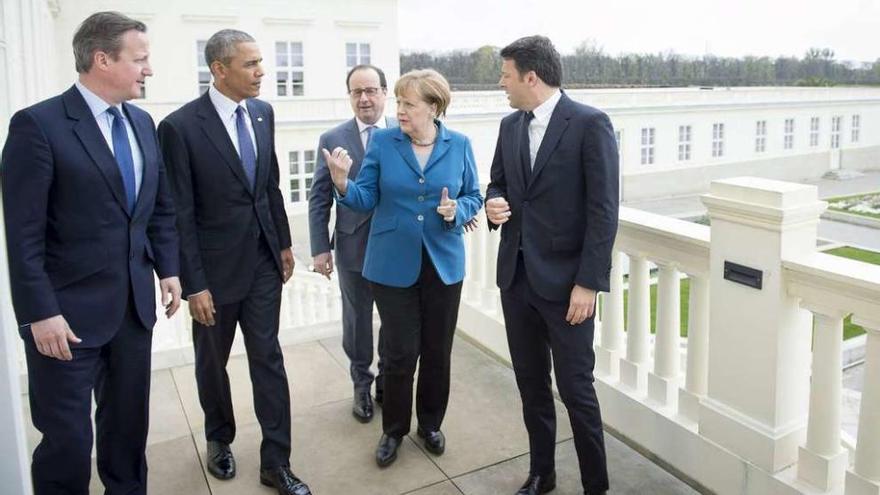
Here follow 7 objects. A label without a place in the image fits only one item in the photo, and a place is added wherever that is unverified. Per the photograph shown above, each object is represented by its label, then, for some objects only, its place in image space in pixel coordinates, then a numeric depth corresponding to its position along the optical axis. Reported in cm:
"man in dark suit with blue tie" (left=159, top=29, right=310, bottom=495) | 251
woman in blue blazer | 263
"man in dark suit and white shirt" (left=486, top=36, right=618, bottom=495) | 226
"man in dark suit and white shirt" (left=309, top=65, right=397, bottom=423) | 329
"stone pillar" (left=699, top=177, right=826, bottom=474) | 226
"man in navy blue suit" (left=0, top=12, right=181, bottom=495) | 193
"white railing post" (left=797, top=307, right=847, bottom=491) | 223
